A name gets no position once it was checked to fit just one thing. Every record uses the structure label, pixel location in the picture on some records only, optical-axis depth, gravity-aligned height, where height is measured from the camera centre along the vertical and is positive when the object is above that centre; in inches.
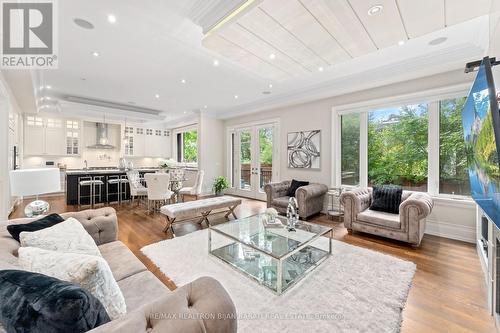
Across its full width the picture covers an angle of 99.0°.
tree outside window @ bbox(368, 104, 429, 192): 148.1 +14.3
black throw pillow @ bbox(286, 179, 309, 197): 192.4 -18.7
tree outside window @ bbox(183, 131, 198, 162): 368.8 +34.3
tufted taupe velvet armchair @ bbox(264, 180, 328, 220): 165.0 -26.5
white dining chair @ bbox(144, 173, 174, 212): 181.5 -17.2
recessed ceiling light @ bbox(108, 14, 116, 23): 94.7 +66.5
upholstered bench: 133.9 -28.6
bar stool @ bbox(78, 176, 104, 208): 214.5 -20.7
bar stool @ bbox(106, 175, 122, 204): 231.0 -24.2
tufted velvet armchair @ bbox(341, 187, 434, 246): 114.3 -30.3
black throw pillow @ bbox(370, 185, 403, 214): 135.6 -21.5
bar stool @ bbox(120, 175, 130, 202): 241.3 -27.6
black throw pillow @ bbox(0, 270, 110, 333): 27.1 -18.5
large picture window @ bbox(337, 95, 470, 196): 135.2 +13.0
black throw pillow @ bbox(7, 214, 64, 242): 57.4 -16.9
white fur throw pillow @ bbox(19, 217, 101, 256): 51.3 -18.6
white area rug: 64.1 -46.5
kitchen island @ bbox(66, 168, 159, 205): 216.4 -23.7
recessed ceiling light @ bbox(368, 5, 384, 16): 78.9 +58.6
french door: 244.4 +8.6
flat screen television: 43.7 +6.0
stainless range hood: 316.2 +42.3
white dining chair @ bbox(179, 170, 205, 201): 214.1 -22.7
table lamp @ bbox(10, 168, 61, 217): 72.9 -6.4
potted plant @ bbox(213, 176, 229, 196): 274.1 -25.1
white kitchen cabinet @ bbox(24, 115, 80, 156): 260.8 +37.9
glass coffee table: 84.2 -42.6
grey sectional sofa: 30.1 -22.6
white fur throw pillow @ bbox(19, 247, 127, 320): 36.4 -18.3
